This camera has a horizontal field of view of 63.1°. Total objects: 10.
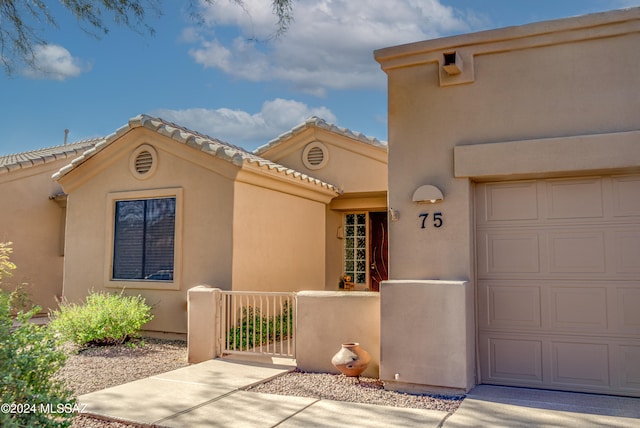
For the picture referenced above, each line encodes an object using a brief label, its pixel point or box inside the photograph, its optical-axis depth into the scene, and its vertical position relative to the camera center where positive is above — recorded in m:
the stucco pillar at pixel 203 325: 9.03 -1.08
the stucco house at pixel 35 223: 15.30 +1.20
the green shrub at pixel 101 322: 10.02 -1.14
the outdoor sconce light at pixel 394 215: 7.65 +0.71
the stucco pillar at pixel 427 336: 6.82 -0.97
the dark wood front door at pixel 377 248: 14.37 +0.42
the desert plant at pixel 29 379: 4.44 -1.02
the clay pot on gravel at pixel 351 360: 7.43 -1.38
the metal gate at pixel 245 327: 8.95 -1.23
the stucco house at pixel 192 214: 10.76 +1.11
